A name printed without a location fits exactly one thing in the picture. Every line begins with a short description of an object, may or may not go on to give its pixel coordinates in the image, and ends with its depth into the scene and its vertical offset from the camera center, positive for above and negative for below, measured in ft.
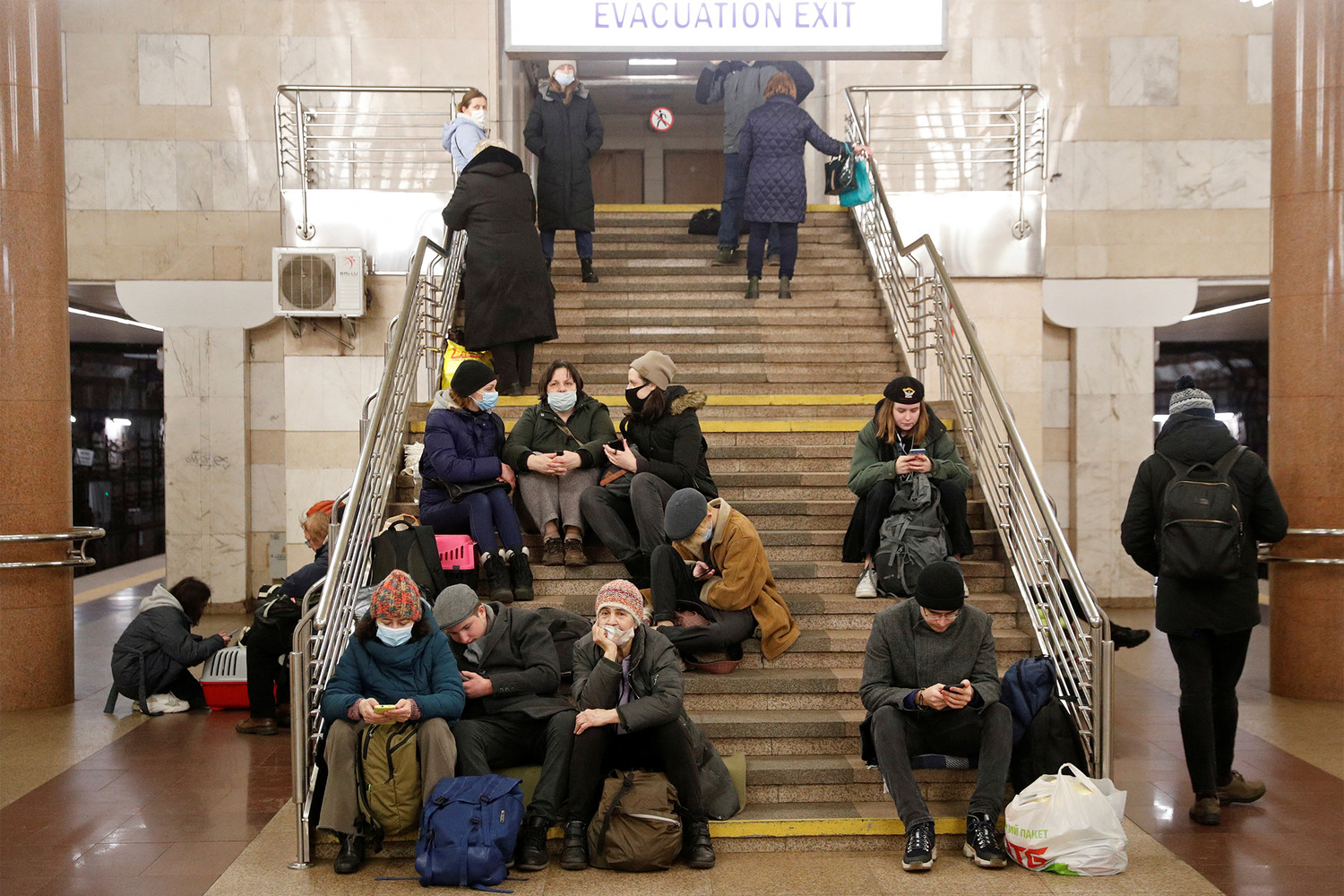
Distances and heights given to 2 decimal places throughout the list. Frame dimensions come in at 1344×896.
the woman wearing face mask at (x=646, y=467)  21.24 -0.81
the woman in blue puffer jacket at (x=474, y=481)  21.25 -1.06
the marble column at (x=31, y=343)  25.39 +1.80
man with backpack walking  17.74 -2.03
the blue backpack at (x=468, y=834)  15.47 -5.42
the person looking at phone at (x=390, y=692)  16.22 -3.80
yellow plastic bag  28.45 +1.59
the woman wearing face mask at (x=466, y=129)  30.94 +7.88
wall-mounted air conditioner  33.86 +4.06
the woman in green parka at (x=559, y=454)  22.20 -0.58
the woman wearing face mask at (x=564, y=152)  33.42 +7.74
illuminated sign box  17.62 +5.90
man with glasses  16.37 -3.86
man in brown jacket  19.15 -2.47
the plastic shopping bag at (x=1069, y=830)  15.69 -5.47
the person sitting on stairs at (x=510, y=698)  16.75 -4.10
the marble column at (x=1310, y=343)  25.39 +1.65
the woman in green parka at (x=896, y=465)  21.40 -0.80
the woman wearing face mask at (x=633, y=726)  16.38 -4.25
